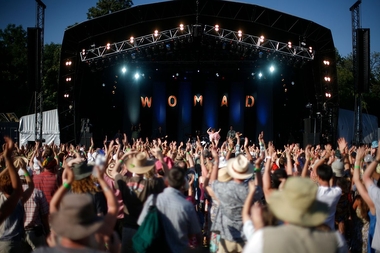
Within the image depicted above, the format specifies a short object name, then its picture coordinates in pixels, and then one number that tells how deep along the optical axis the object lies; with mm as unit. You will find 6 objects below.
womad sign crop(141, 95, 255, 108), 28141
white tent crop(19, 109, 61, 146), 27266
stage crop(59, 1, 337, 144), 20484
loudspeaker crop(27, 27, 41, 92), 18062
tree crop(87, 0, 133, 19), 48766
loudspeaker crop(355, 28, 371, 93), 18188
